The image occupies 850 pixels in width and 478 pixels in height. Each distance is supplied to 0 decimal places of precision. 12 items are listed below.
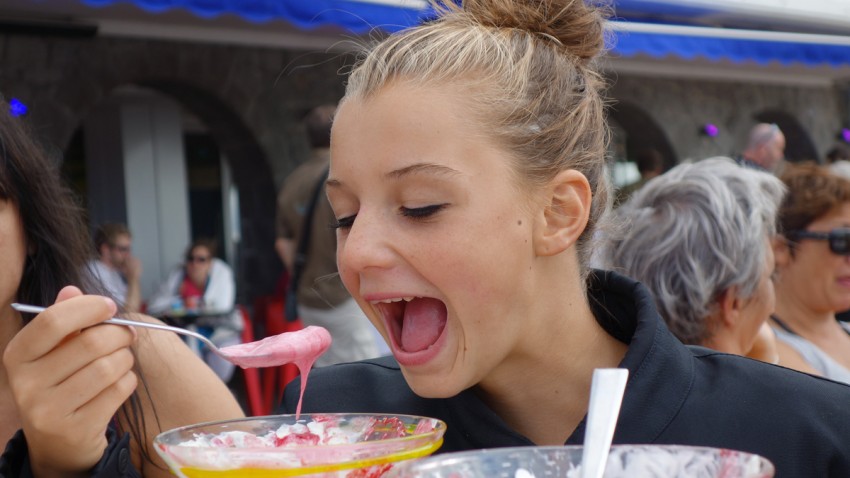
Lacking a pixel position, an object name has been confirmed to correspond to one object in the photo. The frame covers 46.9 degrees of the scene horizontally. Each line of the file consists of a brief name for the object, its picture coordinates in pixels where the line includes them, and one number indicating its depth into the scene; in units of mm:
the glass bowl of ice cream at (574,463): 998
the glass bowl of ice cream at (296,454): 1022
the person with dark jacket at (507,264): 1413
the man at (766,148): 6199
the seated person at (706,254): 2541
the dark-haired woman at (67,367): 1354
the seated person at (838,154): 6976
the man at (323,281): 4574
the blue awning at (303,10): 5141
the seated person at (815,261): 3459
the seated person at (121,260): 7113
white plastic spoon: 1008
